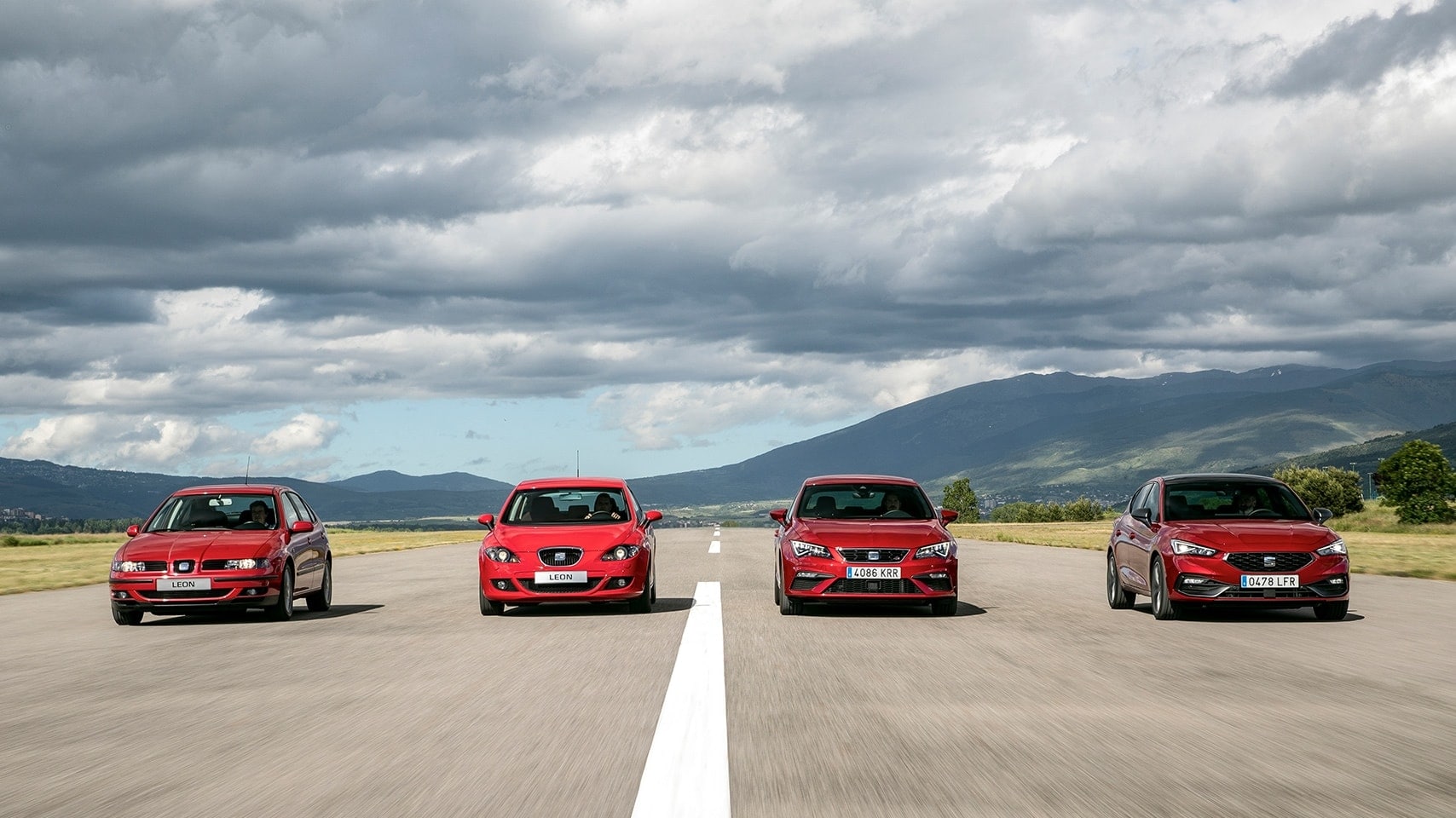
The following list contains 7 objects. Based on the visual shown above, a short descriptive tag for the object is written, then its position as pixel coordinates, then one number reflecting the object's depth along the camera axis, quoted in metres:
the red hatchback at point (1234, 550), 14.74
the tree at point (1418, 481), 119.69
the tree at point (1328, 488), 130.50
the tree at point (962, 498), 173.62
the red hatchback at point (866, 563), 15.24
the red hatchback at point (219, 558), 15.69
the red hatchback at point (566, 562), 15.82
